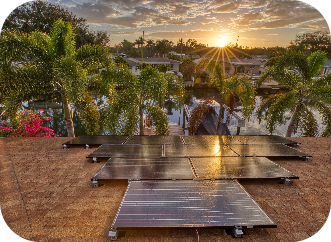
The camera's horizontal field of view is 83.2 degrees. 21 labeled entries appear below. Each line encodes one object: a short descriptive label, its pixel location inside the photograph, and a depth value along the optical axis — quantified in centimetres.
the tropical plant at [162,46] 8500
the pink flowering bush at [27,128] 1187
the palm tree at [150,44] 10493
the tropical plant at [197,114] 1386
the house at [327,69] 5104
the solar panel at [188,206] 329
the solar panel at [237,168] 494
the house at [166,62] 5806
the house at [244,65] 6125
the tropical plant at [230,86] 1205
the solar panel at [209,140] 781
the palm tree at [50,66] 845
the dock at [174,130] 1909
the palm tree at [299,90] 1164
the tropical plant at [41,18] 2405
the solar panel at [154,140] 767
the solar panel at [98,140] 757
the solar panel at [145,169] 482
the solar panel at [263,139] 794
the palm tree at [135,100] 990
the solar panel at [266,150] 654
